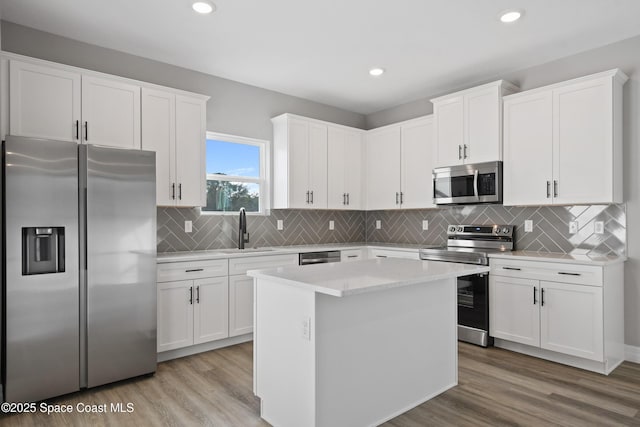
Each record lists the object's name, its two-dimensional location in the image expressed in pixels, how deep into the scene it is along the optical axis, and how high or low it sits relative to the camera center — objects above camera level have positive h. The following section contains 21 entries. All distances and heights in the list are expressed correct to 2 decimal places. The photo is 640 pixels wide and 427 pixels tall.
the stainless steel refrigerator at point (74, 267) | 2.56 -0.38
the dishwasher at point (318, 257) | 4.33 -0.50
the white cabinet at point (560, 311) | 3.12 -0.84
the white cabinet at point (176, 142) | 3.52 +0.65
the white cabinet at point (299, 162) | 4.57 +0.60
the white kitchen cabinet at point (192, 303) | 3.38 -0.81
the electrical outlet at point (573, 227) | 3.69 -0.14
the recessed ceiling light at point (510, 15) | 2.93 +1.48
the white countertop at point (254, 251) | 3.51 -0.40
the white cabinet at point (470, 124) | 3.93 +0.92
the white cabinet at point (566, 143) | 3.28 +0.62
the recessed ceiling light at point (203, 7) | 2.78 +1.47
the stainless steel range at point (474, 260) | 3.80 -0.48
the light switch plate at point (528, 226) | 4.00 -0.14
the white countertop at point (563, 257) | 3.15 -0.39
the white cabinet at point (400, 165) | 4.66 +0.60
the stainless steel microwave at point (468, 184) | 3.94 +0.30
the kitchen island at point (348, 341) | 2.08 -0.76
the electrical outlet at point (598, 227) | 3.54 -0.13
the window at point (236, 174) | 4.31 +0.44
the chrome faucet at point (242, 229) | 4.26 -0.18
